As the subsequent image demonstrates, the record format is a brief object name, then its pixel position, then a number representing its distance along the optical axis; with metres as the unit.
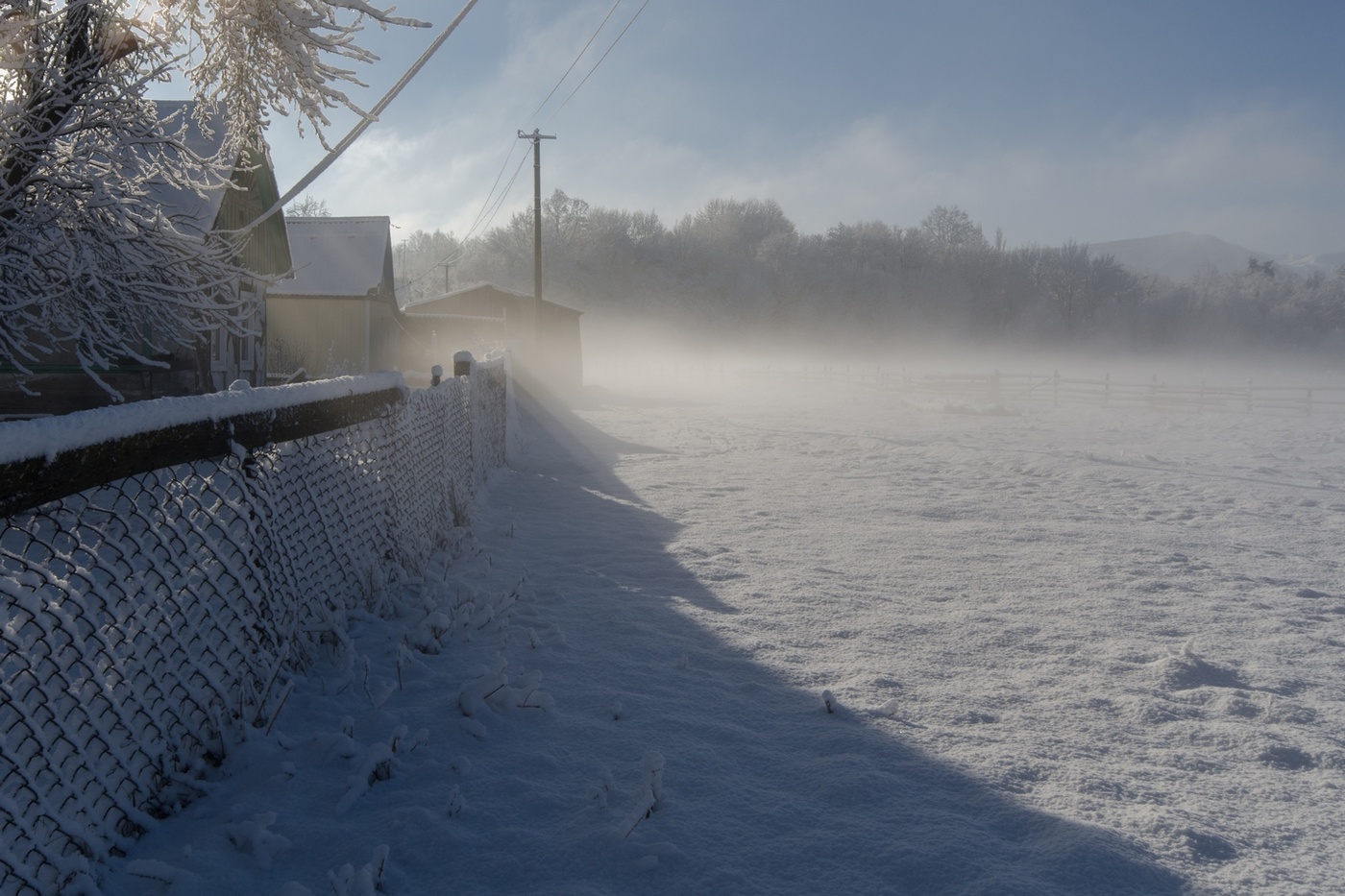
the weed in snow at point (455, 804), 2.22
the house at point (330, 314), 23.58
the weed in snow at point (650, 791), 2.19
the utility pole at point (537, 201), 26.17
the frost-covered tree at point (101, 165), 6.83
